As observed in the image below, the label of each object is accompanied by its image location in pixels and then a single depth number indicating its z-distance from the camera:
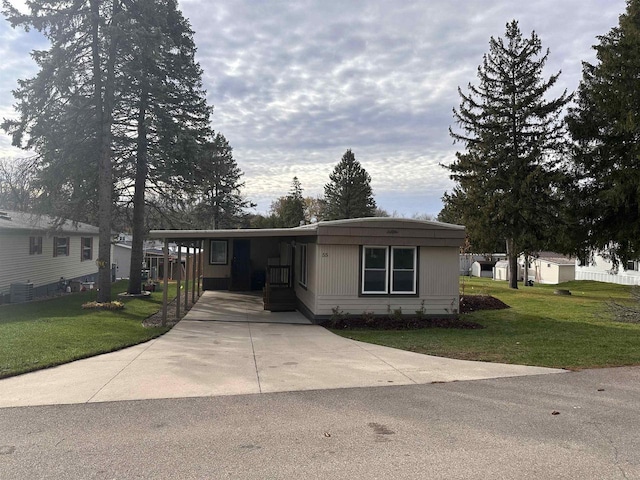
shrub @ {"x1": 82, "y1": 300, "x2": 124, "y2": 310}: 14.51
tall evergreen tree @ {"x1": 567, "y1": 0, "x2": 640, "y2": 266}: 18.98
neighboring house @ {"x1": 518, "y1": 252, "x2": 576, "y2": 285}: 38.25
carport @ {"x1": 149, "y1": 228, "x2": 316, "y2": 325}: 17.30
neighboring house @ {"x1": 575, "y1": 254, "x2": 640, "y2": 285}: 31.86
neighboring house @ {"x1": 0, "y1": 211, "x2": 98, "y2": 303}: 16.50
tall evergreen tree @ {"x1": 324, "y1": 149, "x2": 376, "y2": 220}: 50.66
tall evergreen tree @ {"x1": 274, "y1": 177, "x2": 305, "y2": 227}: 54.78
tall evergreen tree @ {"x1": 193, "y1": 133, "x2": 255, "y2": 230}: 38.25
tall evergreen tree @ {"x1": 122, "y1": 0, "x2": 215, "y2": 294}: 15.93
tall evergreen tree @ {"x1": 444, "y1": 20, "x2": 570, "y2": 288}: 24.92
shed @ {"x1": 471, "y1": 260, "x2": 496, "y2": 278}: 51.05
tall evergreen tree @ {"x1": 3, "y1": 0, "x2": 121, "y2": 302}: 15.02
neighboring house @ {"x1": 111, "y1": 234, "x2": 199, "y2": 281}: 29.39
